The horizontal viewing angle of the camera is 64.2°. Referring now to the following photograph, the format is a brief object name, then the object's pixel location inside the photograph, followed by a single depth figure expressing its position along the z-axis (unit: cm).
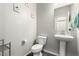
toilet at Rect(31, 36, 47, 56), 114
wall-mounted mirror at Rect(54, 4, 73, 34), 119
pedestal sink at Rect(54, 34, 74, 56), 122
